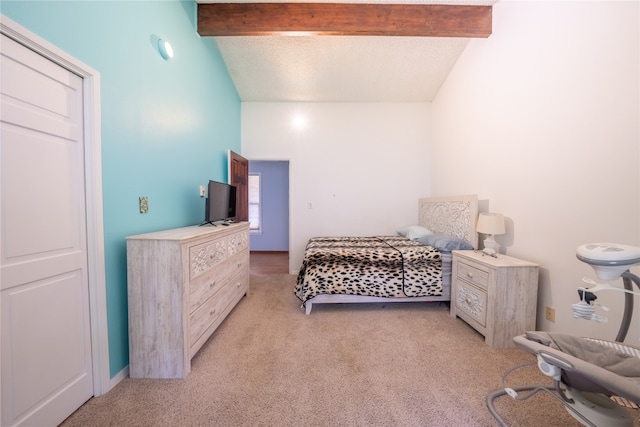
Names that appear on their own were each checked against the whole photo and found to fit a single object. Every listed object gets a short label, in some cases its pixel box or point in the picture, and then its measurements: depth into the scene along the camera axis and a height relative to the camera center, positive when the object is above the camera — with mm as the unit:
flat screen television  2316 +22
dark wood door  3438 +423
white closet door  1026 -202
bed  2506 -753
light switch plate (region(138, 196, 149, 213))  1724 +1
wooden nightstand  1877 -771
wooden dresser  1516 -672
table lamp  2238 -199
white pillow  3309 -384
